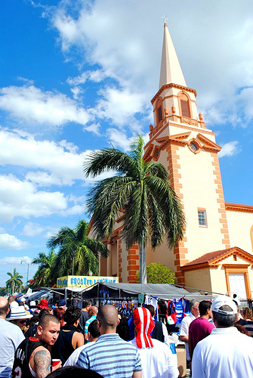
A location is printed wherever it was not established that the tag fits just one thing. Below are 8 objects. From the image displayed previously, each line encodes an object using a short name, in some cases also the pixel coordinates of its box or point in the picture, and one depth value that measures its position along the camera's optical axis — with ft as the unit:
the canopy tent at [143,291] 36.24
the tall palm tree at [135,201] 50.39
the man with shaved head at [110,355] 8.26
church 57.67
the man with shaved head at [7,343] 11.93
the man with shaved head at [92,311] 22.24
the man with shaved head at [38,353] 9.01
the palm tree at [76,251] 87.30
